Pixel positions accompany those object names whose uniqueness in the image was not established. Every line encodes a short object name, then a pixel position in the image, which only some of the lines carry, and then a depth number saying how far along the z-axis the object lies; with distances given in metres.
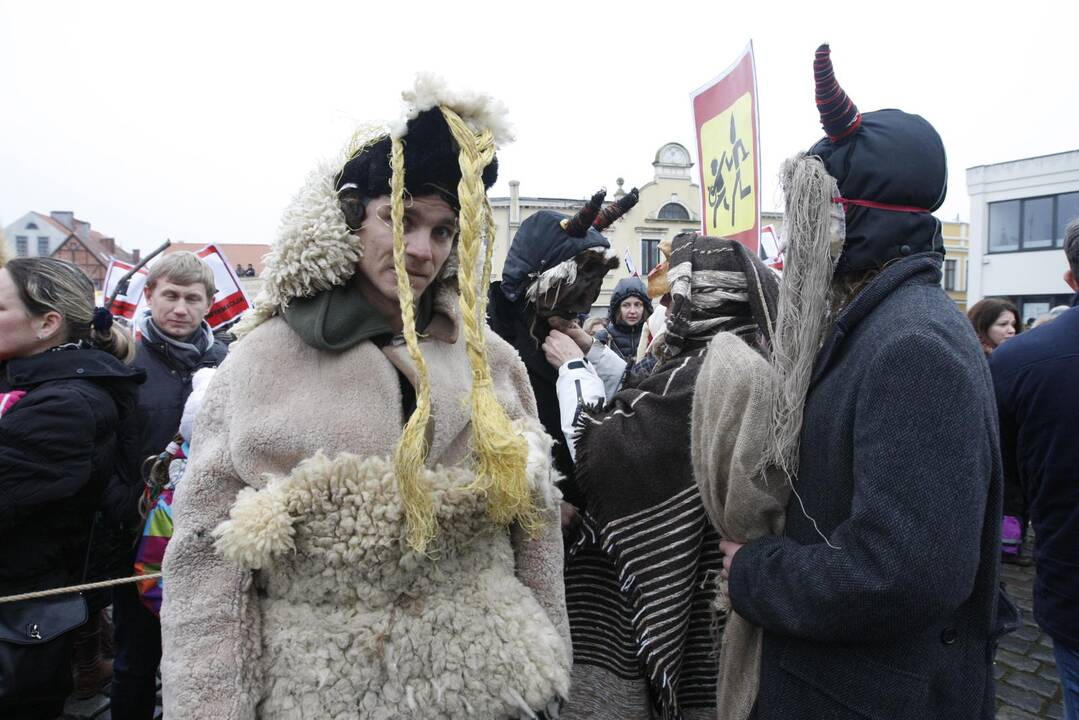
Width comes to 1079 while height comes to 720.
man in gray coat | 1.14
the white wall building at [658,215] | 30.87
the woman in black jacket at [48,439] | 2.03
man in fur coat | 1.30
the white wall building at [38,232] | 45.12
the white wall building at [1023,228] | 19.64
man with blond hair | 2.62
